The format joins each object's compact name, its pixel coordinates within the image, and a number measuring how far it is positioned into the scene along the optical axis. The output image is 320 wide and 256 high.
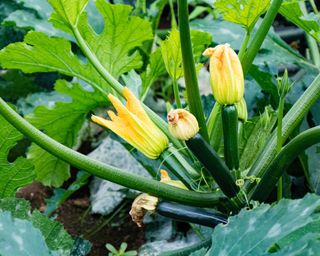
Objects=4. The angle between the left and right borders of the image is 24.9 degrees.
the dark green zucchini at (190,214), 1.44
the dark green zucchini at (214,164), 1.36
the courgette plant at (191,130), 1.35
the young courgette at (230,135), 1.37
